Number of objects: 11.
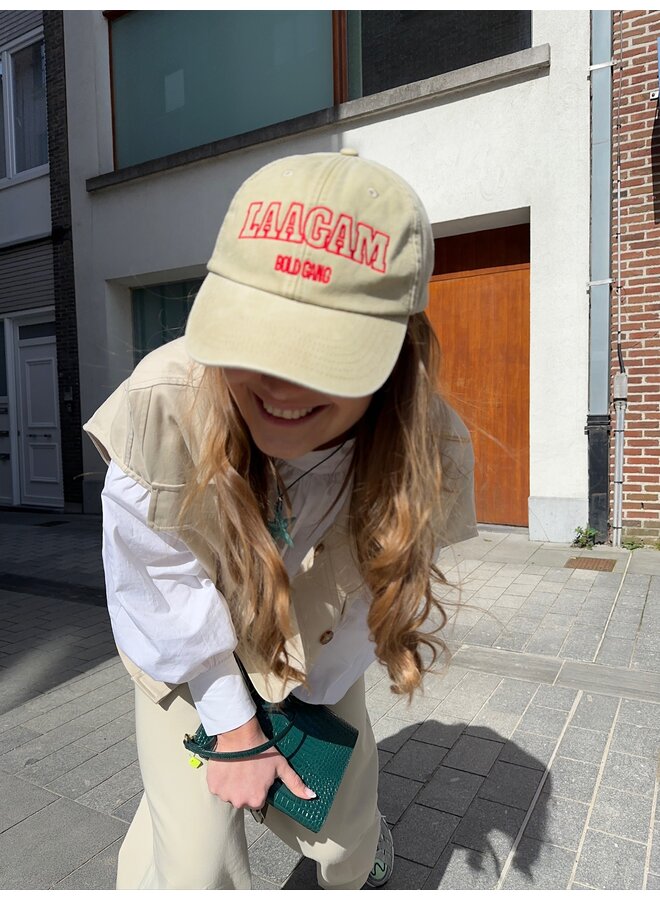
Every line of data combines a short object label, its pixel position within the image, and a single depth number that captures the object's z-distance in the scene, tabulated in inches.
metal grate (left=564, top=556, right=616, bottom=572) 209.6
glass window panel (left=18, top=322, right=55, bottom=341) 385.4
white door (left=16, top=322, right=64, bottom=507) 386.0
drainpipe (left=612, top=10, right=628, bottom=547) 228.2
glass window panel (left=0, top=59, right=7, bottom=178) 401.1
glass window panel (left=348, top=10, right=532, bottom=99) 273.1
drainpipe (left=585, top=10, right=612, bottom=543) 223.8
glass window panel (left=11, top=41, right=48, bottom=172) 380.8
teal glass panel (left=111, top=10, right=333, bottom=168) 293.7
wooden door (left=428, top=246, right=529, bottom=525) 257.9
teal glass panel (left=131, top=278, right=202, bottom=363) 346.3
